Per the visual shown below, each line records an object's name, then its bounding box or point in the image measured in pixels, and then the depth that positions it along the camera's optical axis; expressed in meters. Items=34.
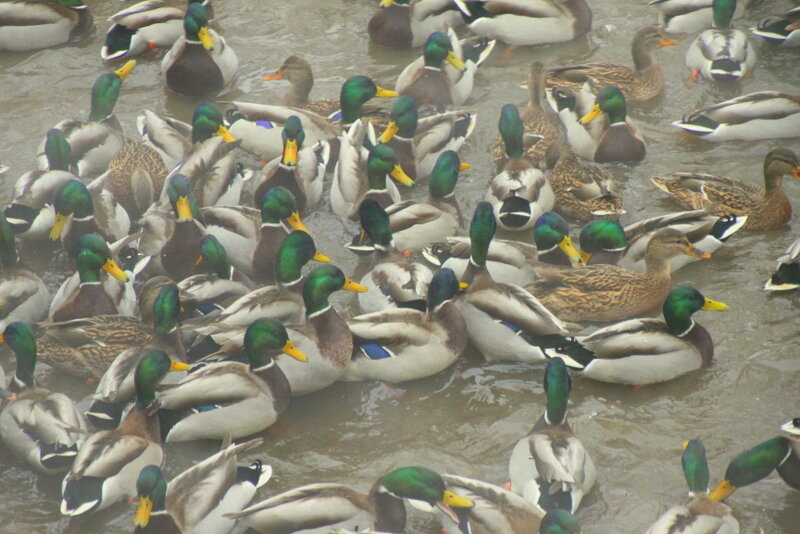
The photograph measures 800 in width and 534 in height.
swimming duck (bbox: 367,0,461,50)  21.09
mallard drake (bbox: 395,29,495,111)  18.94
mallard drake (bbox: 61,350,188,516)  11.19
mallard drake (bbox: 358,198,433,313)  14.32
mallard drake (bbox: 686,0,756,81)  19.16
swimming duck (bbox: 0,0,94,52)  21.44
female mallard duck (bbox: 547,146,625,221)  15.98
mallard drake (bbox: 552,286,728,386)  13.00
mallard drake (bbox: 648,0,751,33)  20.91
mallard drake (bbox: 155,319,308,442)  12.30
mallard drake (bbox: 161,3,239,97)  19.72
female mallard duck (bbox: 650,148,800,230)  15.84
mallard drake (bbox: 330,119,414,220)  16.09
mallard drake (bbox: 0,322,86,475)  11.73
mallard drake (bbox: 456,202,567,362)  13.39
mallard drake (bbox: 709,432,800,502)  11.15
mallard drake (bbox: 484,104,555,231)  16.02
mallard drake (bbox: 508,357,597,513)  10.98
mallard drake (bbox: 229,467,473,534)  10.77
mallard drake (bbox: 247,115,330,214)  16.14
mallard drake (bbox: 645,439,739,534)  10.54
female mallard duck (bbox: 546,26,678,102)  19.11
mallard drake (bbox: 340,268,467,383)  13.29
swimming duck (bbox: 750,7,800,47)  19.92
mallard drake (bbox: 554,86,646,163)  17.36
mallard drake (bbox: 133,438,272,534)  10.63
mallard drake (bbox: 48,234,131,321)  14.05
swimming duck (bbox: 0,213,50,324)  14.27
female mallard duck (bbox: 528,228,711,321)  14.34
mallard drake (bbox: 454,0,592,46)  20.91
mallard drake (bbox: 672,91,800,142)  17.64
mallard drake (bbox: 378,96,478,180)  17.19
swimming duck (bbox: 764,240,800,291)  14.27
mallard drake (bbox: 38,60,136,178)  17.48
